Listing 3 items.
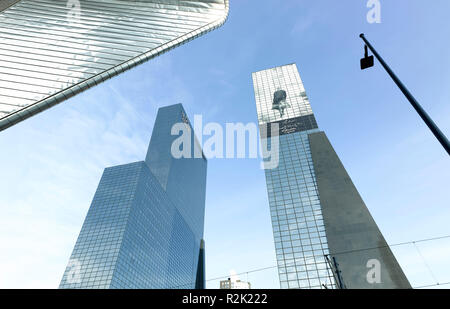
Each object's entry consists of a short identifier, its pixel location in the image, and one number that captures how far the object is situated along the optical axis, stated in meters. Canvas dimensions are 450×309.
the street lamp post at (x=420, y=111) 6.52
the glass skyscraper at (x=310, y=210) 42.25
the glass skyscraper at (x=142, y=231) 91.00
